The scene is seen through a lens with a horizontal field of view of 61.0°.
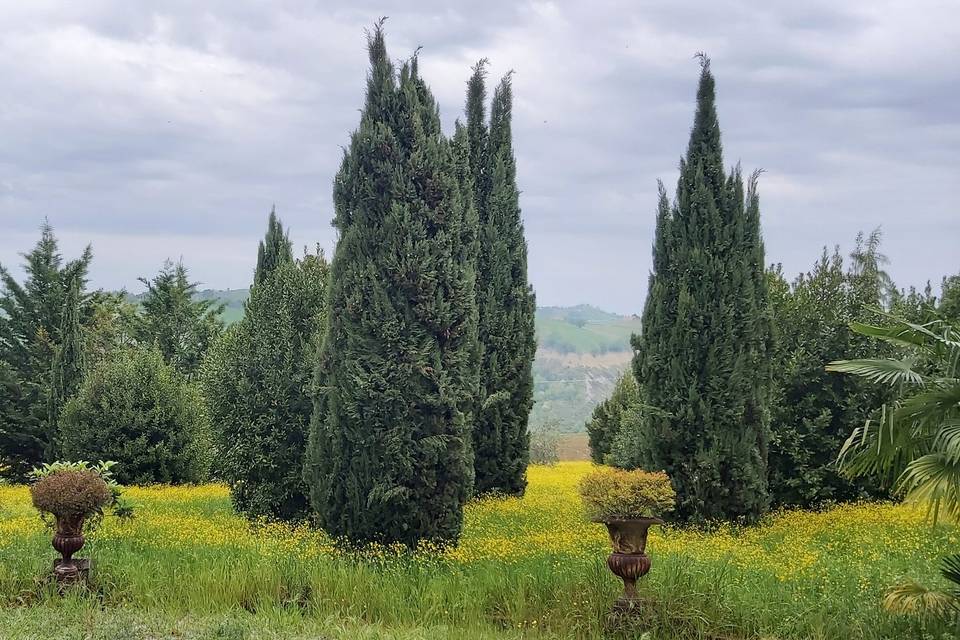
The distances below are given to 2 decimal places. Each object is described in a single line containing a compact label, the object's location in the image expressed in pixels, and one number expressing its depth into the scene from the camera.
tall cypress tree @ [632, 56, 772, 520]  12.35
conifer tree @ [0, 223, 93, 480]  20.44
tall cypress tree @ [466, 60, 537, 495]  15.96
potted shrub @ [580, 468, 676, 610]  7.48
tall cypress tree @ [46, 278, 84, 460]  19.03
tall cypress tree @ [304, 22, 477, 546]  9.64
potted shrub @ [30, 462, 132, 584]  8.38
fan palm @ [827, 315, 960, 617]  6.10
